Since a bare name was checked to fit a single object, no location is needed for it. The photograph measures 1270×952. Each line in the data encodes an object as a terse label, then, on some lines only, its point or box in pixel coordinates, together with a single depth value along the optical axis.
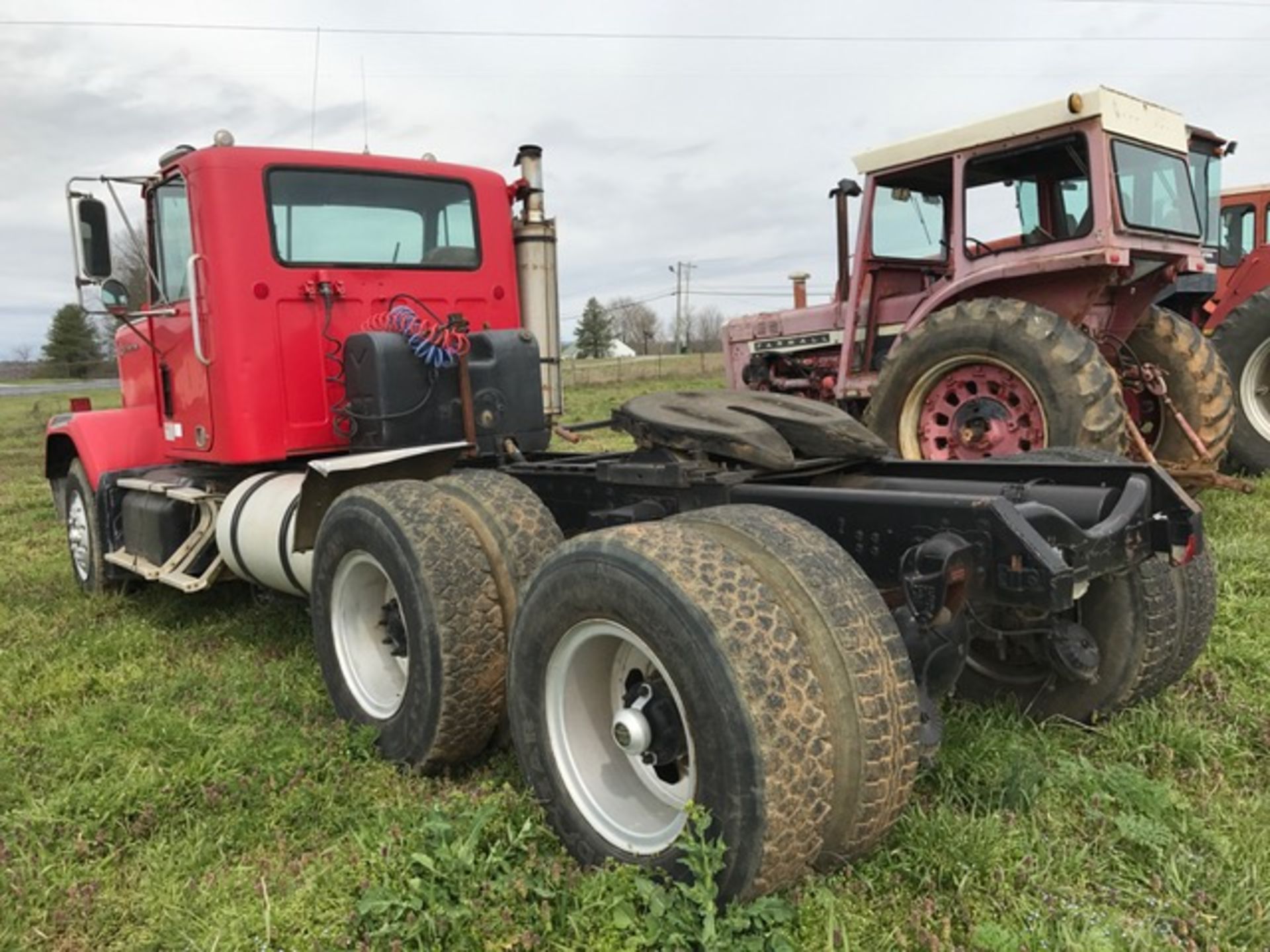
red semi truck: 2.12
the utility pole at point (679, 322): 69.25
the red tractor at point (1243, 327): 7.78
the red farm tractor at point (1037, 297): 5.43
